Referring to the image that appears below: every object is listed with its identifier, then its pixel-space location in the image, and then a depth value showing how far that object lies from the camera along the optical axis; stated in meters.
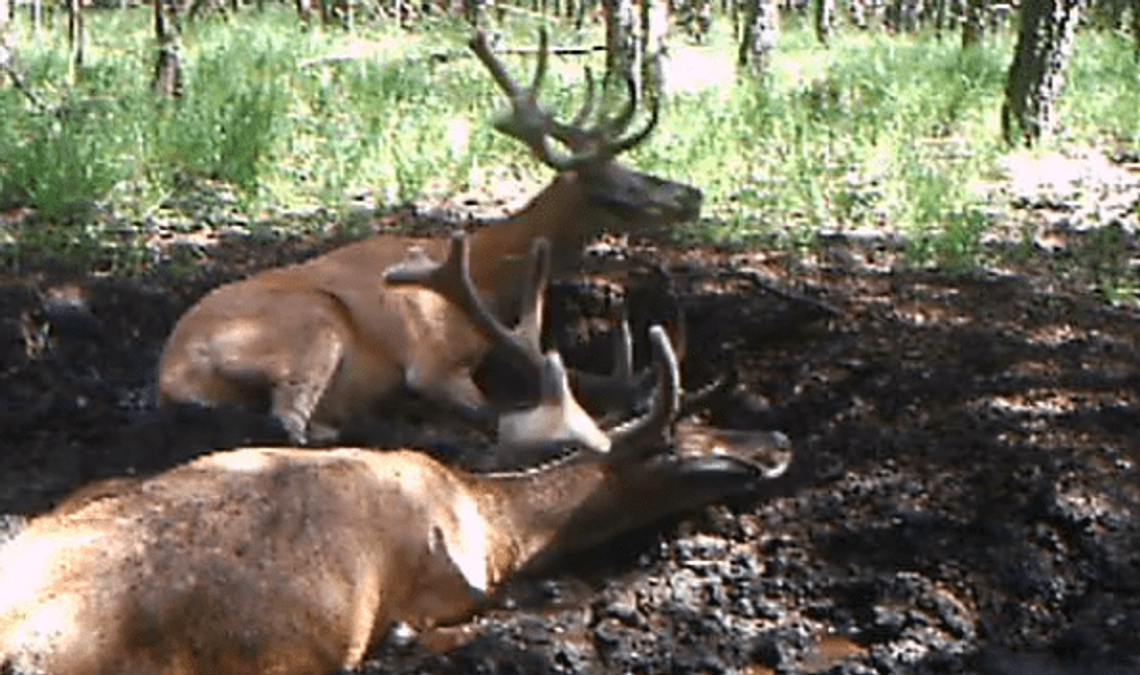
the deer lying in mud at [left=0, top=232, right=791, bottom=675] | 4.00
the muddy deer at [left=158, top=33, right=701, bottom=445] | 6.47
